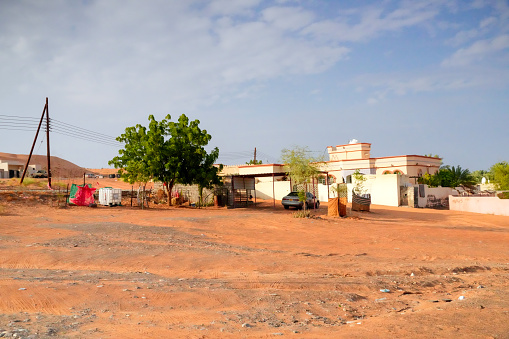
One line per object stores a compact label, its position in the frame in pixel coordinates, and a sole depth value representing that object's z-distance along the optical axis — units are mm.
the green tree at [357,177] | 30344
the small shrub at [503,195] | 33281
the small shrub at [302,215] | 24969
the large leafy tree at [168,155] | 30453
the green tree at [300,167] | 26375
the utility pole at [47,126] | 36781
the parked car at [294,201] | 31344
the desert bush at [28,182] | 39975
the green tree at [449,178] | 43062
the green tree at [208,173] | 31478
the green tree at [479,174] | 54250
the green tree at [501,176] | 35000
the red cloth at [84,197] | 28812
